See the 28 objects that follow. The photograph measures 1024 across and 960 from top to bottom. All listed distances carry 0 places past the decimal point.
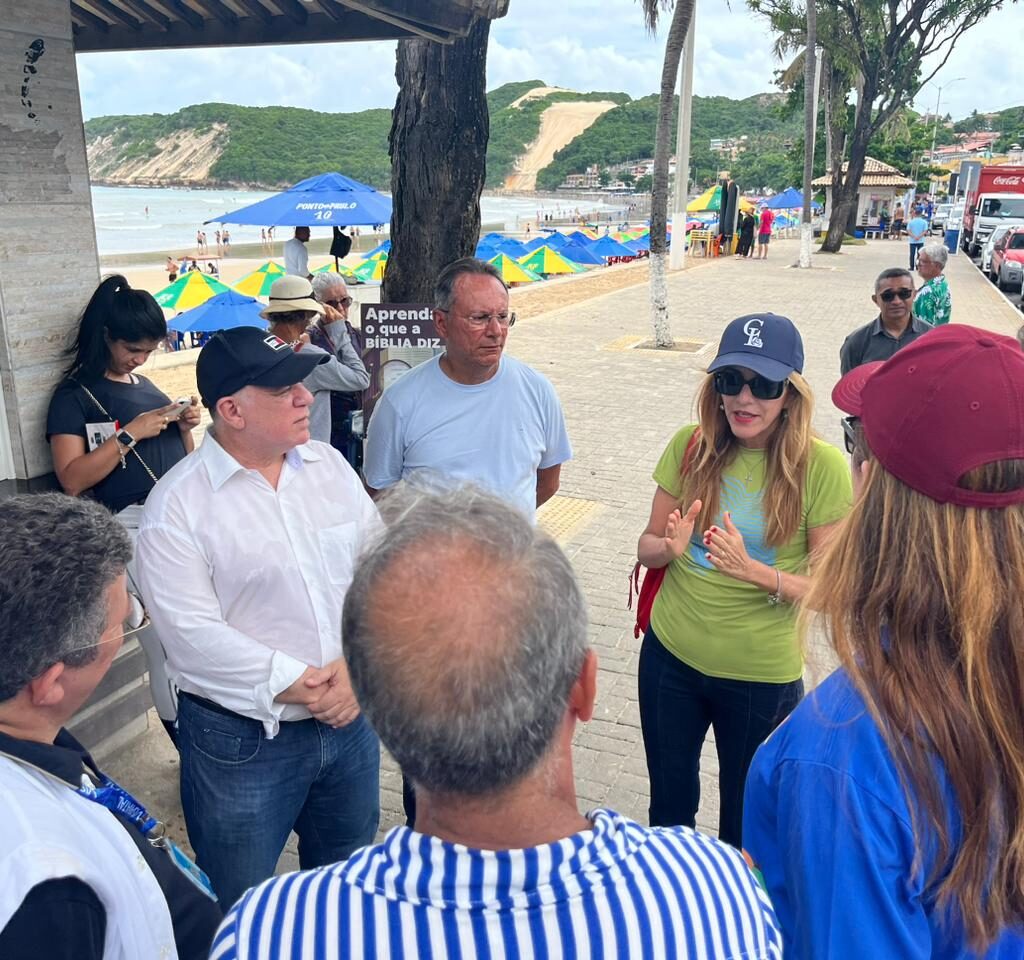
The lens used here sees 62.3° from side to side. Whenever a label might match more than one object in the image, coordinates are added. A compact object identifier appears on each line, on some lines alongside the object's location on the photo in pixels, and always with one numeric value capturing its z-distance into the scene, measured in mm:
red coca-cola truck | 30691
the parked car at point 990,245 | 25625
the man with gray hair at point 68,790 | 1193
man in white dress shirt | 2156
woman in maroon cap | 1126
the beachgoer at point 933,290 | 7938
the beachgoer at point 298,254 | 10320
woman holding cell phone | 3160
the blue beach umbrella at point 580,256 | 34109
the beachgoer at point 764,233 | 33594
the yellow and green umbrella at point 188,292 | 17906
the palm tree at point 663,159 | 12734
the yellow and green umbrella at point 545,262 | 30750
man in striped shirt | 905
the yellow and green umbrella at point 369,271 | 24844
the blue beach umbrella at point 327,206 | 11492
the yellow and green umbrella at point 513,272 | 26344
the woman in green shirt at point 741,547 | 2467
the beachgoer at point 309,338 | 4914
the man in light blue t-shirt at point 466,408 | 3152
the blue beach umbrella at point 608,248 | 36656
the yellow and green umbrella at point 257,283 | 19703
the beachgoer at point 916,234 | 23047
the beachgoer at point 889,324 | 5879
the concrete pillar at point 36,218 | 3293
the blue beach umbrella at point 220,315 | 14523
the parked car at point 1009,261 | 21859
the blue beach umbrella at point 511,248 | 31764
